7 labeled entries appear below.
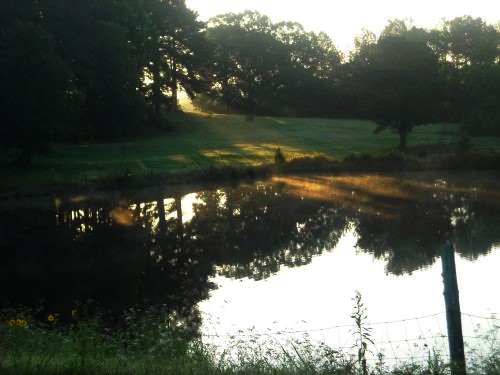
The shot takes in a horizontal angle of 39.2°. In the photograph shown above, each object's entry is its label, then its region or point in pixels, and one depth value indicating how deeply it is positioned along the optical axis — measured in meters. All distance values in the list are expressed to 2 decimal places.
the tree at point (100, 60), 55.72
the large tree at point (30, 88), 43.47
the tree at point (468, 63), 68.75
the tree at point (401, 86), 56.41
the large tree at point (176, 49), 76.25
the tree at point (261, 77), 96.06
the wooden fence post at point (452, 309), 8.26
